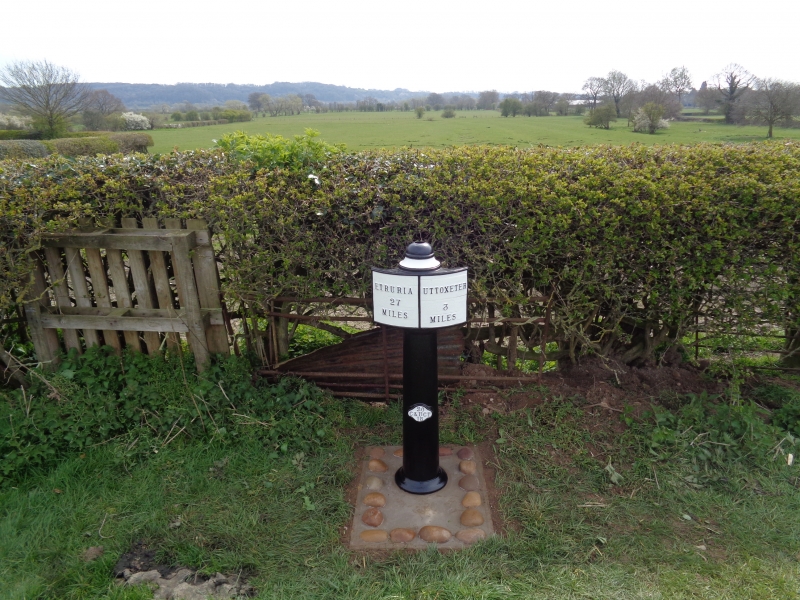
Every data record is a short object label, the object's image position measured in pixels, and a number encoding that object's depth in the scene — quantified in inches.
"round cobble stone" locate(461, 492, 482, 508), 123.1
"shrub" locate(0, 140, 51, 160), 688.4
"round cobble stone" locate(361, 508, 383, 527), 117.1
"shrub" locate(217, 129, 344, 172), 155.6
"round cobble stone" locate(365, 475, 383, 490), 130.3
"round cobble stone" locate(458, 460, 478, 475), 135.3
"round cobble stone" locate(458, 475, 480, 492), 129.1
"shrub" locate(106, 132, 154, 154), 934.4
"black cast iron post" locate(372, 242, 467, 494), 108.3
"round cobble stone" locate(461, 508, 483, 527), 116.7
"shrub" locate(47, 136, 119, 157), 836.2
